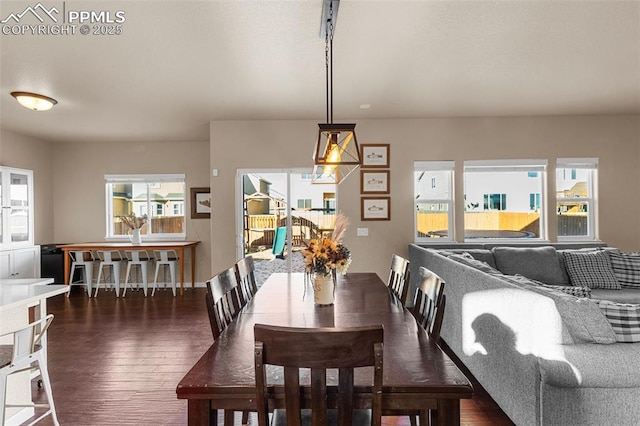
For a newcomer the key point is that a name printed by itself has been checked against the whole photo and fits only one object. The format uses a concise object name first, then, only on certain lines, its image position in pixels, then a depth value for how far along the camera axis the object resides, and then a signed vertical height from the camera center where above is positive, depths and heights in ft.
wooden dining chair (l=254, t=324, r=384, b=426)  3.39 -1.38
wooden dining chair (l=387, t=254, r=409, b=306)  7.97 -1.56
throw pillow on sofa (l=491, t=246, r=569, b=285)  13.71 -2.00
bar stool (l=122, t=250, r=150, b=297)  19.40 -2.71
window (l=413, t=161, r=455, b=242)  17.38 +0.38
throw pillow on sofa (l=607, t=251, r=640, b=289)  12.96 -2.10
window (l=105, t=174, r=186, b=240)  22.04 +0.49
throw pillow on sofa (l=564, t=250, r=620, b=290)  12.95 -2.15
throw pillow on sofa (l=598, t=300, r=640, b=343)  5.74 -1.75
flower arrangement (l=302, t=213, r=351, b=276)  6.85 -0.78
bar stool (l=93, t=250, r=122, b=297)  19.04 -2.59
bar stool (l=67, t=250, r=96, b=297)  19.34 -2.61
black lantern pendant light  7.29 +1.56
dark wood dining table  3.81 -1.81
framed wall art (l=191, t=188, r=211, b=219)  21.88 +0.53
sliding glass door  17.38 -0.05
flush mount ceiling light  12.43 +3.98
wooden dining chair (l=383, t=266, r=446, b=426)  5.74 -1.62
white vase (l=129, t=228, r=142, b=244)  20.12 -1.25
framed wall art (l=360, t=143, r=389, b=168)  17.04 +2.68
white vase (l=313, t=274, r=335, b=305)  7.07 -1.50
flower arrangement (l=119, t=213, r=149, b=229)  20.51 -0.38
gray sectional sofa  5.43 -2.35
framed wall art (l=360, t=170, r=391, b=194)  17.07 +1.47
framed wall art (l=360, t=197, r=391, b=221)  17.15 -0.03
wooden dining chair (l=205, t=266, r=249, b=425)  5.80 -1.56
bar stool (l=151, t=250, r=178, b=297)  19.58 -2.64
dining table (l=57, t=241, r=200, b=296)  18.86 -1.71
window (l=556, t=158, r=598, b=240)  17.30 +0.37
